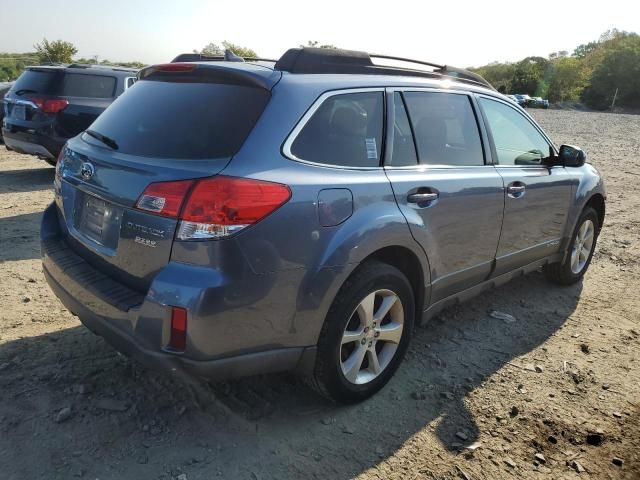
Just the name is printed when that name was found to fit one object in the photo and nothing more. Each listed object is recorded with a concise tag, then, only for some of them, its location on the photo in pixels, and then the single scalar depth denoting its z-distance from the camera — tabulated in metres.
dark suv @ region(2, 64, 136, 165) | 7.77
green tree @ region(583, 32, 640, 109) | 56.56
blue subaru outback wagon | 2.21
